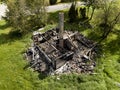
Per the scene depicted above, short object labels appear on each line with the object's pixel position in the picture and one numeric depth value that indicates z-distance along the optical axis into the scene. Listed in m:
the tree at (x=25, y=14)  12.74
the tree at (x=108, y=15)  12.38
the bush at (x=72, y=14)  14.44
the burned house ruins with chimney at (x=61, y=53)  10.39
